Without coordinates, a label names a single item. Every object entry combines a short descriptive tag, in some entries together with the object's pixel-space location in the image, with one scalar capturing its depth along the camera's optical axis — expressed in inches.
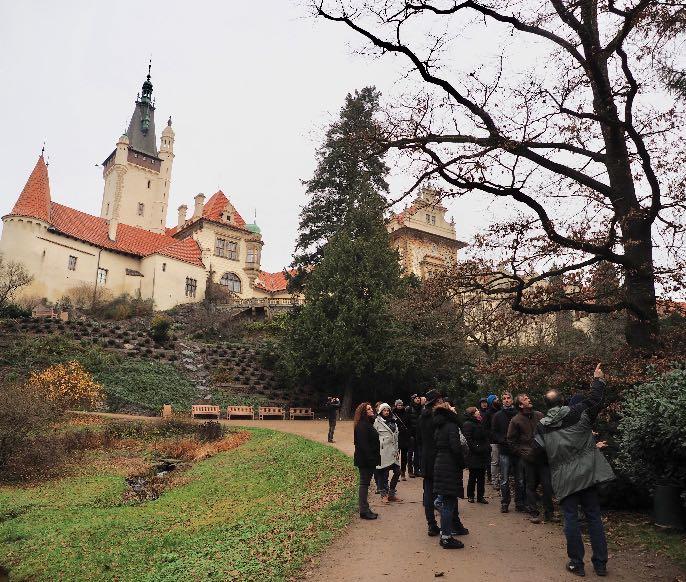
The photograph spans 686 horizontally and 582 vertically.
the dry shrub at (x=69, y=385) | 810.5
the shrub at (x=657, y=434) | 253.9
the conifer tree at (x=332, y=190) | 1291.8
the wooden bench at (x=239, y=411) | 994.5
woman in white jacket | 382.6
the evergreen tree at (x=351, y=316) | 1021.2
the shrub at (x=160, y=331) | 1254.9
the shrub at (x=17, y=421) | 549.3
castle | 1727.4
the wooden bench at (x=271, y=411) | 1026.7
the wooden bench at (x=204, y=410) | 954.4
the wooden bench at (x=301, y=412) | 1060.0
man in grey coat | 236.8
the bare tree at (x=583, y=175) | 375.9
